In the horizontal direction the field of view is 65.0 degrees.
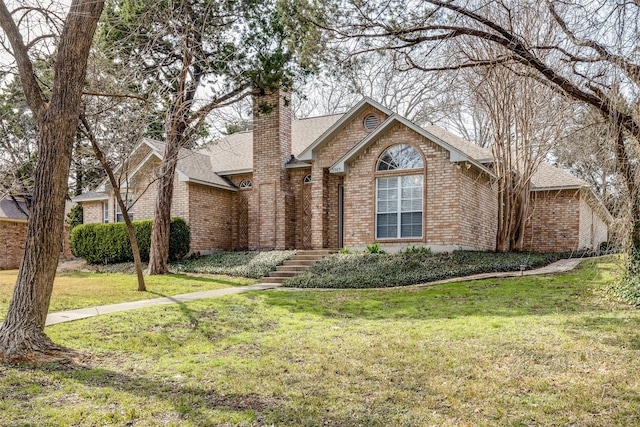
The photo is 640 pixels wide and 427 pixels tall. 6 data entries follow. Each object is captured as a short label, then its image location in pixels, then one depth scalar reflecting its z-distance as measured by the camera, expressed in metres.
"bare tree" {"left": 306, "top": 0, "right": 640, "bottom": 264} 7.32
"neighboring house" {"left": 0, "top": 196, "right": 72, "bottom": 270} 24.22
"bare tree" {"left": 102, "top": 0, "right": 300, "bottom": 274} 12.98
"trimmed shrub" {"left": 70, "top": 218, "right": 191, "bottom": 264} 18.34
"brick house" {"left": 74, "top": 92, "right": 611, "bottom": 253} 15.80
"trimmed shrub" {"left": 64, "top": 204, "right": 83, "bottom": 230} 24.11
